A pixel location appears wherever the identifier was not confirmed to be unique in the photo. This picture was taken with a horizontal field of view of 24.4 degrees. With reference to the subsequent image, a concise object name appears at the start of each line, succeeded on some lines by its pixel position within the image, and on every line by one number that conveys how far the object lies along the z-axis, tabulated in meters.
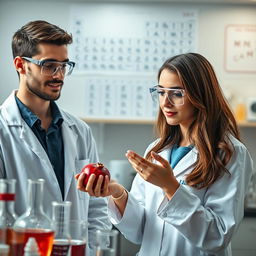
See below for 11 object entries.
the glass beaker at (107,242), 1.47
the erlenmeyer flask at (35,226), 1.43
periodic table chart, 4.78
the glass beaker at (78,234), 1.50
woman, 1.99
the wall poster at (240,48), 4.79
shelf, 4.69
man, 2.31
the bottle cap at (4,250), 1.35
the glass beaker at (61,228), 1.49
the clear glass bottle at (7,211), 1.45
